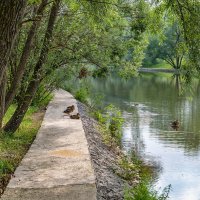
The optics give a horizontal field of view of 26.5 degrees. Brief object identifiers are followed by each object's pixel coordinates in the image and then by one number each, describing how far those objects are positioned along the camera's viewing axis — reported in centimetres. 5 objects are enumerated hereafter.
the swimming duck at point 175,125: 2039
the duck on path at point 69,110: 1697
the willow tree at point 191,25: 656
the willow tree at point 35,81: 1088
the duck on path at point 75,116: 1556
